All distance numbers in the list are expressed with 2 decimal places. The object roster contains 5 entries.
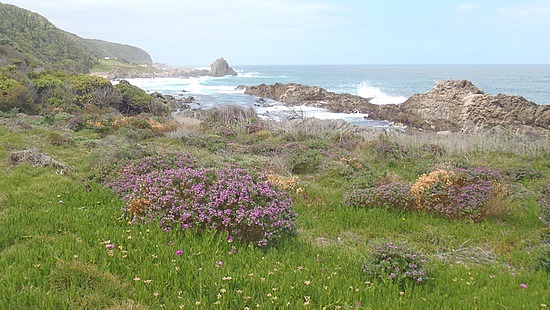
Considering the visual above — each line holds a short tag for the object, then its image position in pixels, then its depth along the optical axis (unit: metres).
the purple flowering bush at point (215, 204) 5.18
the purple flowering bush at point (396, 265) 4.20
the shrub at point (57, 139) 12.48
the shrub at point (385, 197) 7.90
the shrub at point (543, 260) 4.83
